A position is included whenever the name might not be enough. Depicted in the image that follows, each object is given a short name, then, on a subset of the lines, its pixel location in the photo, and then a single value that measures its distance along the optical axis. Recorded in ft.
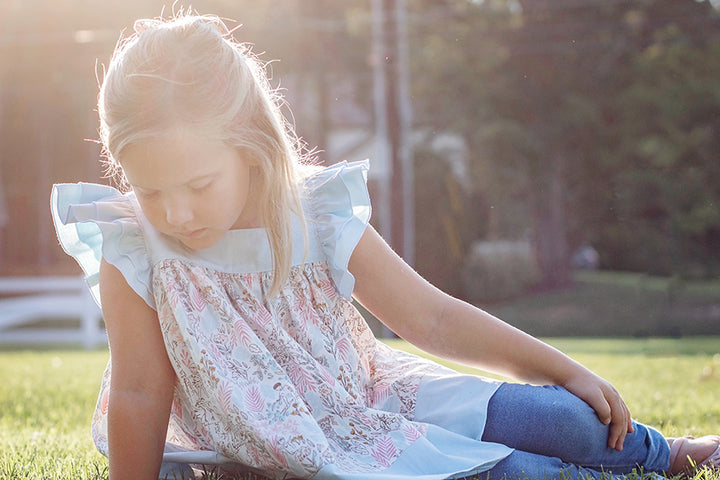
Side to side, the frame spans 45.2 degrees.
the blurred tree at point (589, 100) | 47.83
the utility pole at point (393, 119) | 38.52
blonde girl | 5.58
